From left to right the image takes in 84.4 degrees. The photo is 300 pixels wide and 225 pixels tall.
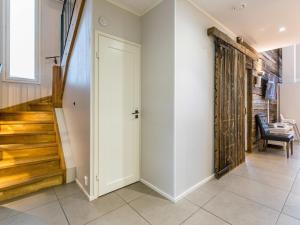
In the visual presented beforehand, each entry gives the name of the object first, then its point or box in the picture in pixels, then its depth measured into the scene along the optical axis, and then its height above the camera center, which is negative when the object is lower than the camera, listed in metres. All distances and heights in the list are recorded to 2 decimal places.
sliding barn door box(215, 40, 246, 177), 2.75 +0.07
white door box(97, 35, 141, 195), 2.18 -0.02
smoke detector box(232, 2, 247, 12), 2.38 +1.55
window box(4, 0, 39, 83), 3.52 +1.59
